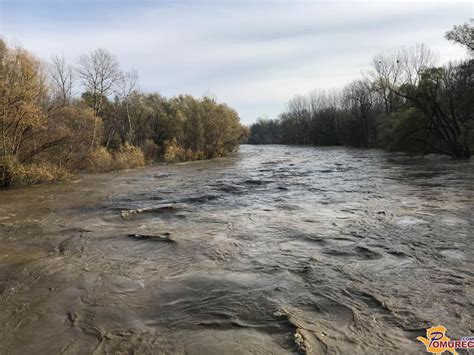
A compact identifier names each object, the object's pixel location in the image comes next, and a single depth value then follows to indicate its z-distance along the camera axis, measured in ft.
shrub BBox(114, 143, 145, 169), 117.80
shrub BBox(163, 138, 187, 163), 150.41
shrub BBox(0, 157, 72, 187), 69.21
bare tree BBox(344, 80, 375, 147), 233.14
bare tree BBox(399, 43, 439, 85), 196.89
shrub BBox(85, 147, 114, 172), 90.60
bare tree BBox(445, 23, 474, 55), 96.17
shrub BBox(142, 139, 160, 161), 152.94
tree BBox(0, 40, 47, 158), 65.82
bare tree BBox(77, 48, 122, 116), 137.49
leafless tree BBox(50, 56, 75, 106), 143.74
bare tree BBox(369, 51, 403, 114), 202.59
